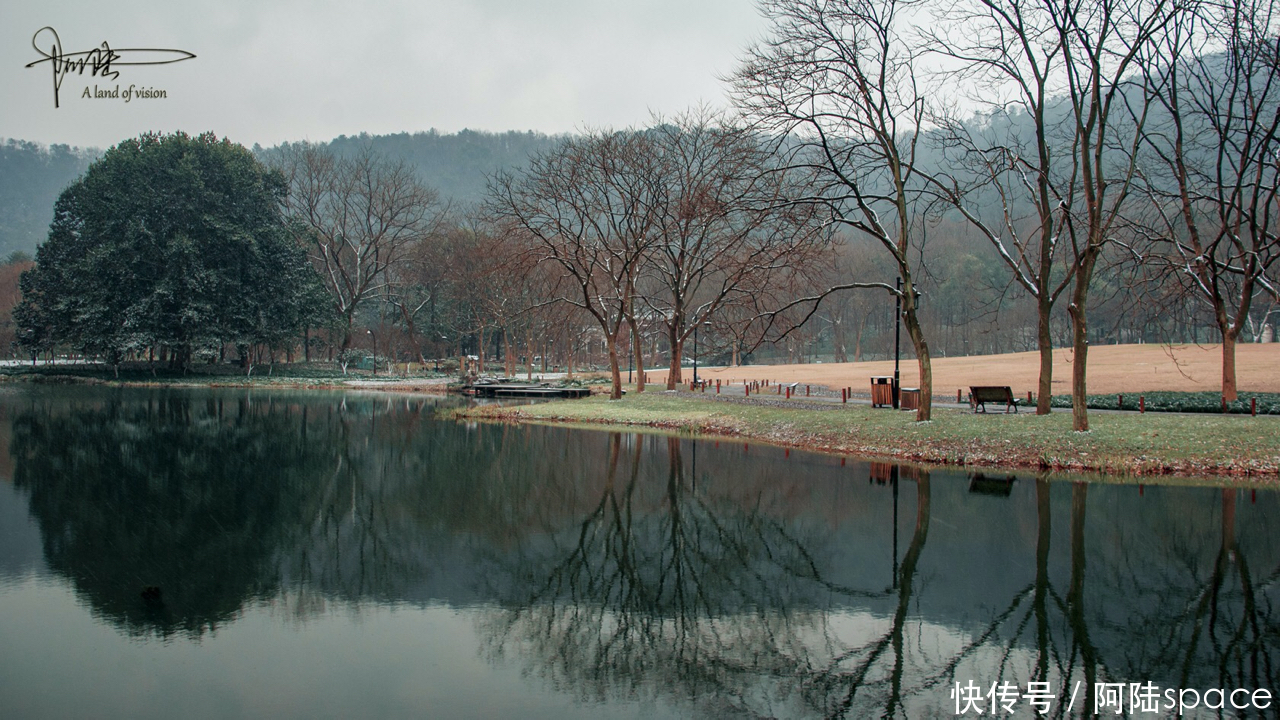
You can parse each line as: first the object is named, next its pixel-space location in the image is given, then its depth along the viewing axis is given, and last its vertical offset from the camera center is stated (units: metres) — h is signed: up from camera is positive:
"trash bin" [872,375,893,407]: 31.05 -1.27
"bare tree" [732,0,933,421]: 23.20 +7.85
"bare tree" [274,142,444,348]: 74.62 +15.32
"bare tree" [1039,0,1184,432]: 19.55 +6.65
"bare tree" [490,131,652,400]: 39.81 +8.46
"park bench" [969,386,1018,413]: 26.55 -1.19
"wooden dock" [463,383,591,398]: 47.44 -1.75
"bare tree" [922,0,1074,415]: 21.70 +5.99
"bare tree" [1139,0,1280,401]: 20.66 +6.31
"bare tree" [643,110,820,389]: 39.00 +6.89
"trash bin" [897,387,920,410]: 29.06 -1.45
